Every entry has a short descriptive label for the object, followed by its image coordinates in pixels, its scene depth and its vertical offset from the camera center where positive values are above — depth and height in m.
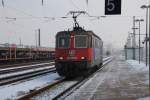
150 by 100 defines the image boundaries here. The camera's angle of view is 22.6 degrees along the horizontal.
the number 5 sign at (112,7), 14.59 +1.70
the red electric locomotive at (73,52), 22.56 -0.10
